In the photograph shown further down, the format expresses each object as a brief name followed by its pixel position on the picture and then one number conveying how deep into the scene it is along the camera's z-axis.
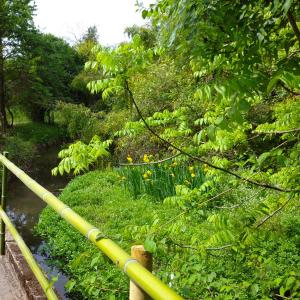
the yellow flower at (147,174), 7.50
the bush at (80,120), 15.77
